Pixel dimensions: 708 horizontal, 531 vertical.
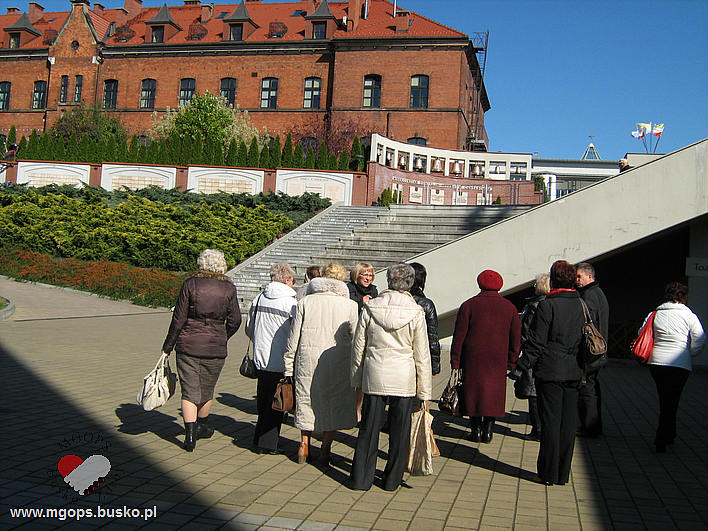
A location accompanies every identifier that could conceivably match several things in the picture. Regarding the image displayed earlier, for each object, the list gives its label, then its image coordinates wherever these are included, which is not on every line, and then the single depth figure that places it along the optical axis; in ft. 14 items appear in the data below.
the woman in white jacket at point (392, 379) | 17.38
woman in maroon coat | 20.93
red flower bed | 62.49
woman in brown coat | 19.79
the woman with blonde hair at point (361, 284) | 24.04
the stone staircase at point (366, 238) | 64.08
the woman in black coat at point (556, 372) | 18.47
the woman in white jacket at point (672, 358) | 22.07
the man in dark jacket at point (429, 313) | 22.95
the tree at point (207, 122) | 128.88
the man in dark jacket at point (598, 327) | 23.75
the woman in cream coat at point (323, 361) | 18.98
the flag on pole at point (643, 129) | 89.40
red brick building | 138.62
